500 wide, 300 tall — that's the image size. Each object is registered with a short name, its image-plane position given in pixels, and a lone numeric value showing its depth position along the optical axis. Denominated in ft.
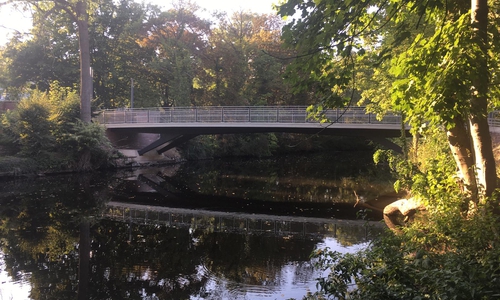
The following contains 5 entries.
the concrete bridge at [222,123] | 67.56
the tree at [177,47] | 104.06
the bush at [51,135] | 66.44
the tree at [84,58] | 70.05
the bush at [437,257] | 10.06
